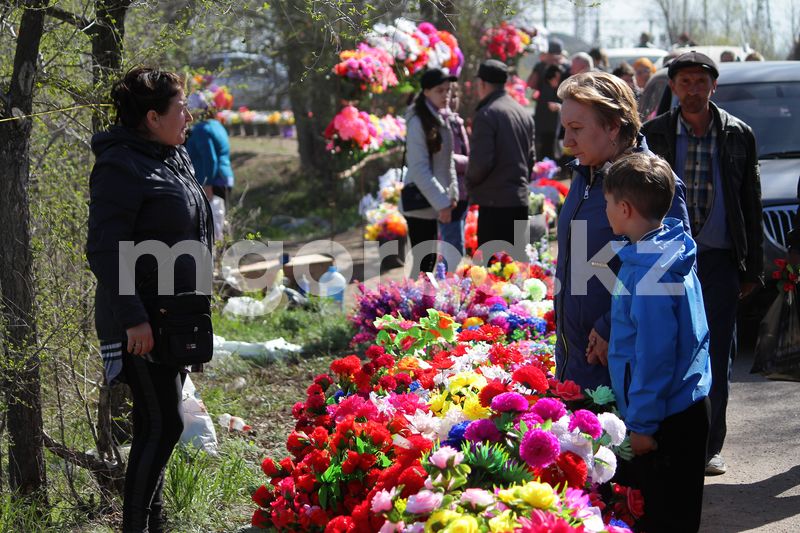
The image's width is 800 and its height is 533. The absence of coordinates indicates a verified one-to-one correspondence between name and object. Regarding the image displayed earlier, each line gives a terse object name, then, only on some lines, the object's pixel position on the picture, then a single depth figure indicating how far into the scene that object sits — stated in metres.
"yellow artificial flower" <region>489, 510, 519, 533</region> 4.68
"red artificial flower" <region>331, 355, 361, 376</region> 8.12
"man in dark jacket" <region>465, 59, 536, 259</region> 13.70
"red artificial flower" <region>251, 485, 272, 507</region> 6.94
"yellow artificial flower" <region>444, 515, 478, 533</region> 4.65
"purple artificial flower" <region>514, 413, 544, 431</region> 5.67
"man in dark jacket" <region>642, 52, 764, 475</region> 8.82
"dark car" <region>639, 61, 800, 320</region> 12.90
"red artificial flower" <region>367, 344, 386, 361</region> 8.54
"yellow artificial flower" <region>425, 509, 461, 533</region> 4.80
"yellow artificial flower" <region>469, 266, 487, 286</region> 12.48
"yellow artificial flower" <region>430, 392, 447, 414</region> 6.82
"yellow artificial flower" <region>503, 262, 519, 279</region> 12.71
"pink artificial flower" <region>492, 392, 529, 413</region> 5.80
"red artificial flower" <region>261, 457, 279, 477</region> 7.14
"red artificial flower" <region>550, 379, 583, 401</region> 6.14
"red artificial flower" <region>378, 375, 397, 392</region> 7.84
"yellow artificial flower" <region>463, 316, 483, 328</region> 10.58
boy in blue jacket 5.87
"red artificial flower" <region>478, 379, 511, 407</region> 6.14
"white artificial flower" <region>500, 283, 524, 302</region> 11.86
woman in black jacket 6.86
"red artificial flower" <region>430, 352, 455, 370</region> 7.75
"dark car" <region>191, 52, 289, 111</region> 34.60
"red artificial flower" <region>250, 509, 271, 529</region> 6.93
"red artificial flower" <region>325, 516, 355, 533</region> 5.56
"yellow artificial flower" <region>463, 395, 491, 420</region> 6.25
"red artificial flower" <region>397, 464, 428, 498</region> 5.27
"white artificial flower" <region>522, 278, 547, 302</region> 11.95
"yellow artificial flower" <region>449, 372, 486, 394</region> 7.05
